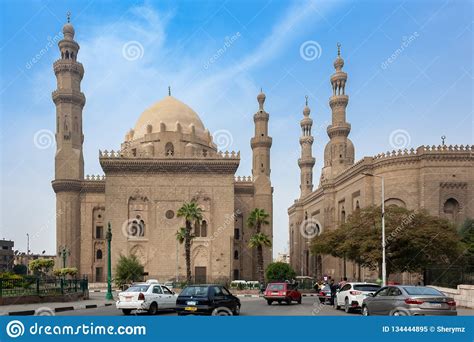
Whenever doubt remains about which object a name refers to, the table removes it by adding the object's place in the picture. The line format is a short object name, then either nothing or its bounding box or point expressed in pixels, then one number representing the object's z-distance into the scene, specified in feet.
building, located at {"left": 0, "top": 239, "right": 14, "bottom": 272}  333.62
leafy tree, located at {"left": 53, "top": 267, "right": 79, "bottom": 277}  138.64
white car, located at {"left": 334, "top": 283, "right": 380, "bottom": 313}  71.92
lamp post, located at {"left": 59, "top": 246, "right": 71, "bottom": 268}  200.58
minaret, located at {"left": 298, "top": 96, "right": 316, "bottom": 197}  290.76
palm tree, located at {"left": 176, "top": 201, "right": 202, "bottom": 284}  159.94
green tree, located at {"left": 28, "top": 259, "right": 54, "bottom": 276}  140.97
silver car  47.78
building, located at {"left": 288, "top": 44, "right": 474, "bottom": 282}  152.87
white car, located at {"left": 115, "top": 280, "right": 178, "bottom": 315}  66.08
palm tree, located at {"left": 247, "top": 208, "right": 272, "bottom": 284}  157.99
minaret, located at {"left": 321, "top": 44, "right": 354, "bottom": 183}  203.62
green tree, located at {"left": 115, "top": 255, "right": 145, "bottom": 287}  170.19
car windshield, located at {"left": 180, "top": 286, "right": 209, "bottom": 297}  57.00
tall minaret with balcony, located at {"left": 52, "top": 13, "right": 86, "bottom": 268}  205.05
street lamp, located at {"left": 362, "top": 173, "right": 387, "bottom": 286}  91.91
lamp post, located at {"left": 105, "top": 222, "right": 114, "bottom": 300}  109.12
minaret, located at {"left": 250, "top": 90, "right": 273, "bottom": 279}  218.18
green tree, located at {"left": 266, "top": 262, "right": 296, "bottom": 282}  175.36
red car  90.74
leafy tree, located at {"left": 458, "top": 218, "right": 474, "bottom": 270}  130.65
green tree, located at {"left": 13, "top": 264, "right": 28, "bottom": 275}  327.47
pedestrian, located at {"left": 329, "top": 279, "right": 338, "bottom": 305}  90.00
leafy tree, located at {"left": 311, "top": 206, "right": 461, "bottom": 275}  117.08
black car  55.98
